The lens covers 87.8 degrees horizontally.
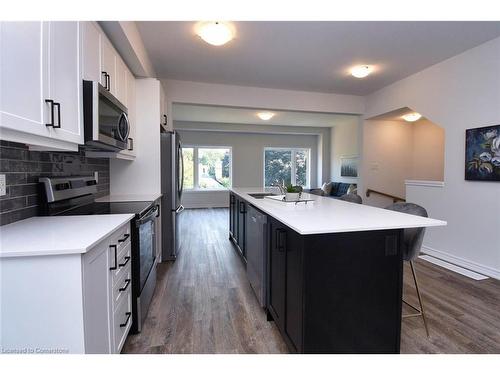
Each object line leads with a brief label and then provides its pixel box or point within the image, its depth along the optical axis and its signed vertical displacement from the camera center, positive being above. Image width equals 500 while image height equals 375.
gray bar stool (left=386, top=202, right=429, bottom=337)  1.83 -0.44
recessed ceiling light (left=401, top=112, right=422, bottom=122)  4.80 +1.21
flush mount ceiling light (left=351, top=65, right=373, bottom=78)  3.64 +1.56
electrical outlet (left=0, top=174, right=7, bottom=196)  1.33 -0.03
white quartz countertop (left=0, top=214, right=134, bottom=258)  1.00 -0.25
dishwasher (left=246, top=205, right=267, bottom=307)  2.05 -0.62
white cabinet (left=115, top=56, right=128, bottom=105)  2.40 +0.96
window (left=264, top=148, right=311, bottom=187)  8.42 +0.49
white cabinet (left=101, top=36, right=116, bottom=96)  2.02 +0.94
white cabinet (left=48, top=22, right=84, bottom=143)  1.31 +0.55
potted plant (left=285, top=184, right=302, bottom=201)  2.34 -0.12
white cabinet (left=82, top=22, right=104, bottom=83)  1.70 +0.88
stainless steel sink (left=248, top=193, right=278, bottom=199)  2.86 -0.18
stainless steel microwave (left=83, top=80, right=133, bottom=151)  1.64 +0.43
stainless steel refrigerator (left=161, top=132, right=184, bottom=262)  3.33 -0.13
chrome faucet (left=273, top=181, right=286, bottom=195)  2.55 -0.08
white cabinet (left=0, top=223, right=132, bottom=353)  0.99 -0.49
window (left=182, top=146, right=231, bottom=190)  7.90 +0.40
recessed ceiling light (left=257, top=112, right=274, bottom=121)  5.81 +1.49
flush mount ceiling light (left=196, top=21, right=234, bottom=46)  2.53 +1.47
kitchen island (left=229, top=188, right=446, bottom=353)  1.39 -0.57
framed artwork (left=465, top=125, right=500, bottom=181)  2.90 +0.31
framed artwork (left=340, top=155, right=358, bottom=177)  6.80 +0.39
